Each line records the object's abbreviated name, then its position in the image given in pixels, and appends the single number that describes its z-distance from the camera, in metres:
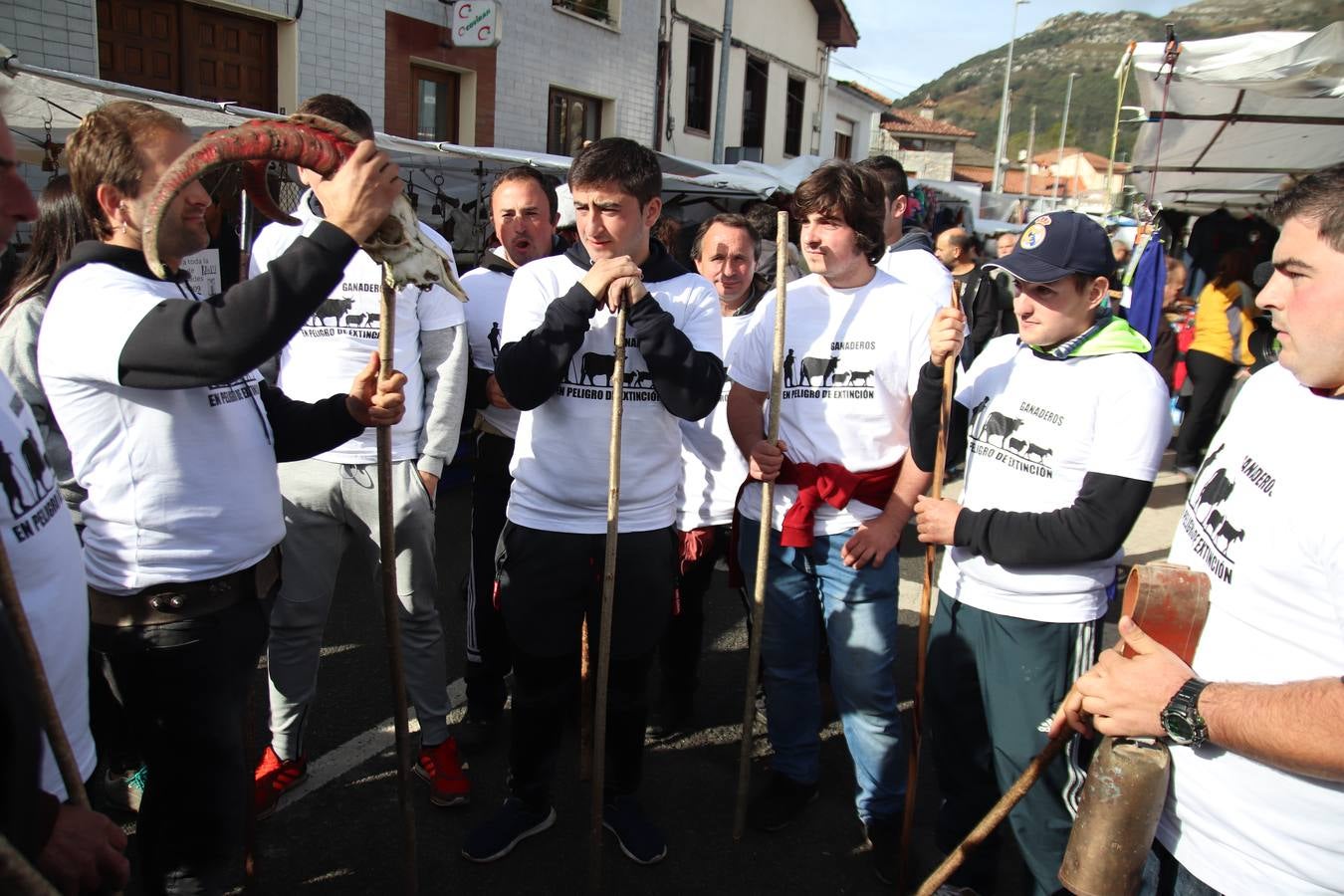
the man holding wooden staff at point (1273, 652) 1.45
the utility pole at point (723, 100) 17.05
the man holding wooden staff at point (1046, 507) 2.31
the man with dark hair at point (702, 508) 3.73
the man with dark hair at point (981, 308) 6.87
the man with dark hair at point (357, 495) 3.13
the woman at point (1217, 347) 7.50
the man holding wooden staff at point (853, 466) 2.97
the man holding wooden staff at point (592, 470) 2.81
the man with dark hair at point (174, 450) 1.93
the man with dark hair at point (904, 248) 4.66
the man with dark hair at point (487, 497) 3.70
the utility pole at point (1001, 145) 32.97
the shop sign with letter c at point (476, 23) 11.54
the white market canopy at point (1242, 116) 6.05
